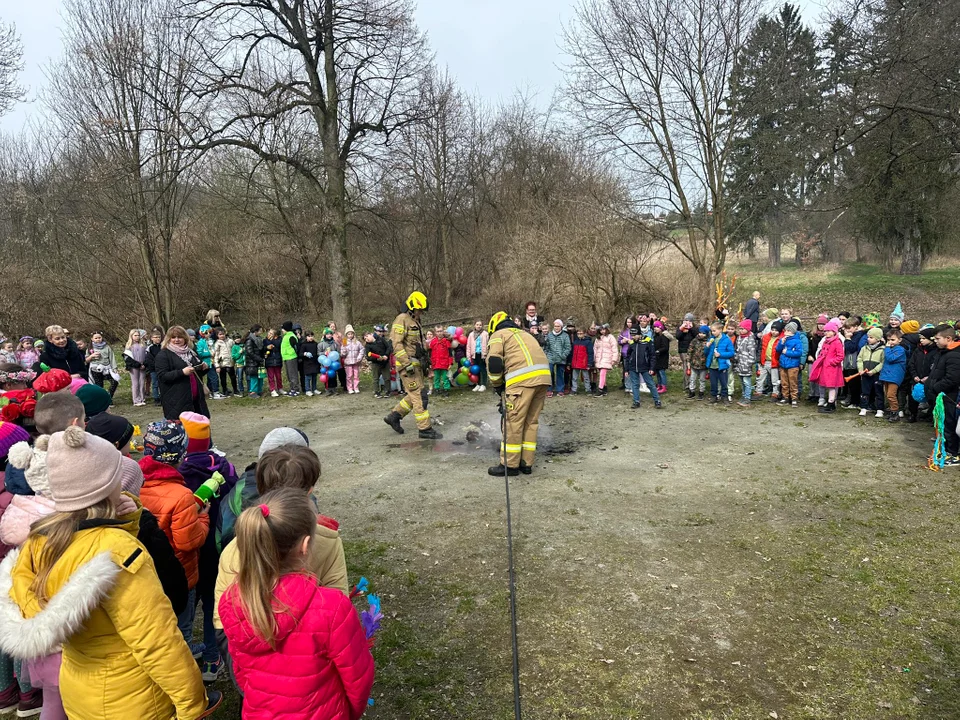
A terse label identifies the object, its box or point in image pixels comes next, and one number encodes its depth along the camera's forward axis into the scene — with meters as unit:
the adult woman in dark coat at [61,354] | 10.06
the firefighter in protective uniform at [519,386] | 7.23
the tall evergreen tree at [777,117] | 15.31
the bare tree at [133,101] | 15.41
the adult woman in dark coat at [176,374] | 7.34
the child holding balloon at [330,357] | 13.16
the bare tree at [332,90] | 16.42
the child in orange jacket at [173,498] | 3.27
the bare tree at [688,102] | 17.31
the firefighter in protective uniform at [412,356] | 9.03
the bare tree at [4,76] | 13.40
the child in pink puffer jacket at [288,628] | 1.98
